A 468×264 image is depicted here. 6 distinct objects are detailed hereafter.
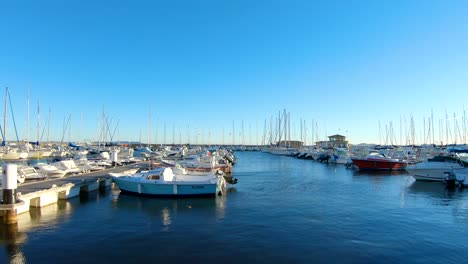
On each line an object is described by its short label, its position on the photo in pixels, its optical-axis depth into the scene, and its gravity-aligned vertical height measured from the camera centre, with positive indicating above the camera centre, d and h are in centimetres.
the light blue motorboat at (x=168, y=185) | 2594 -309
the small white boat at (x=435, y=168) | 3689 -263
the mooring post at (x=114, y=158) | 4226 -163
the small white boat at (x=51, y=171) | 3212 -247
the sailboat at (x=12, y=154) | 6877 -176
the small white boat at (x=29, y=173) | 2893 -245
